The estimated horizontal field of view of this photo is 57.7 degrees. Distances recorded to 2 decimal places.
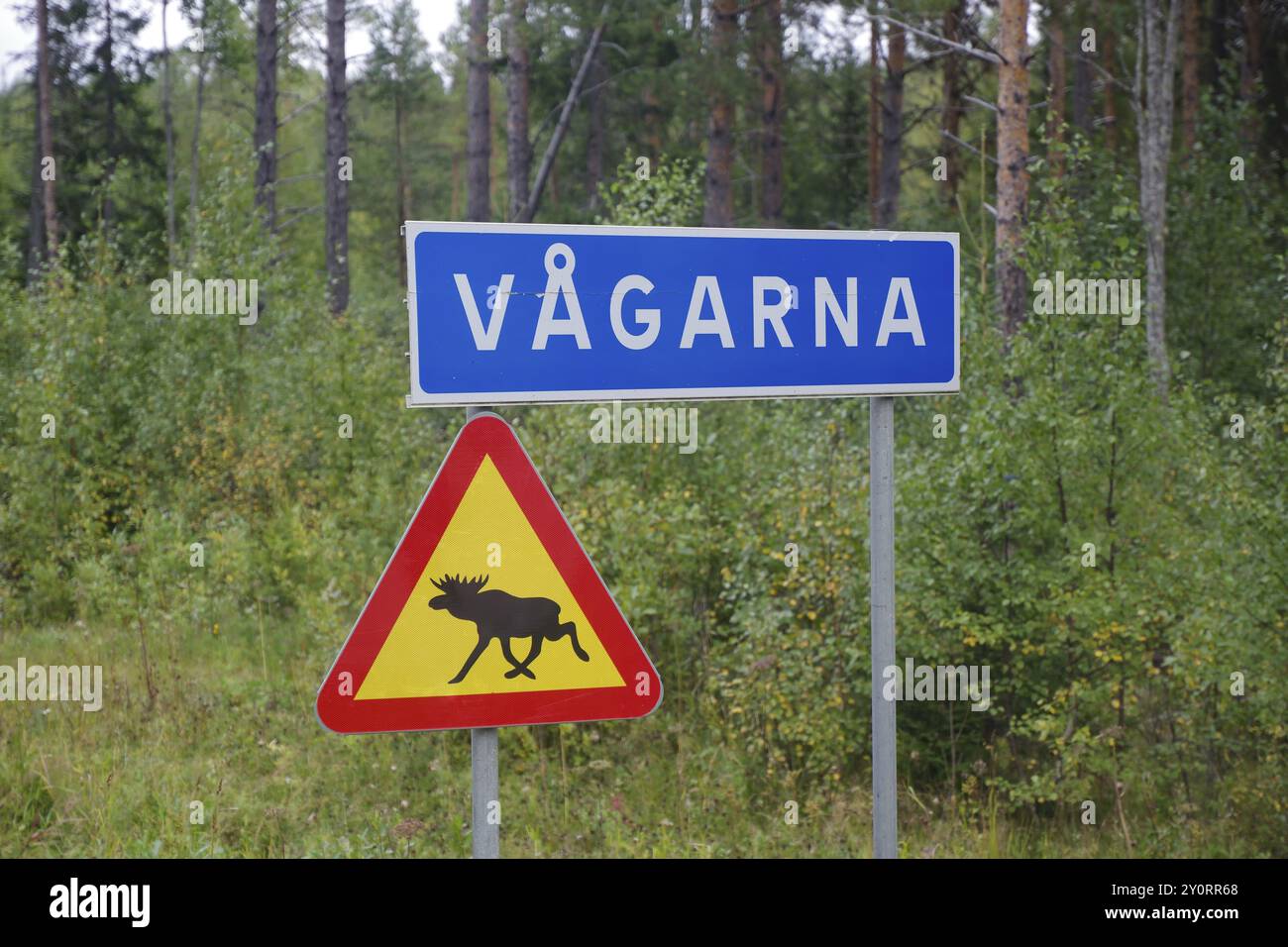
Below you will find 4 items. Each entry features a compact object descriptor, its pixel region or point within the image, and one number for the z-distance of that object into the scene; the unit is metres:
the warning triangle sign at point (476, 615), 2.69
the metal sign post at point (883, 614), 3.00
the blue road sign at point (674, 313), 2.73
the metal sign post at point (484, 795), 2.64
